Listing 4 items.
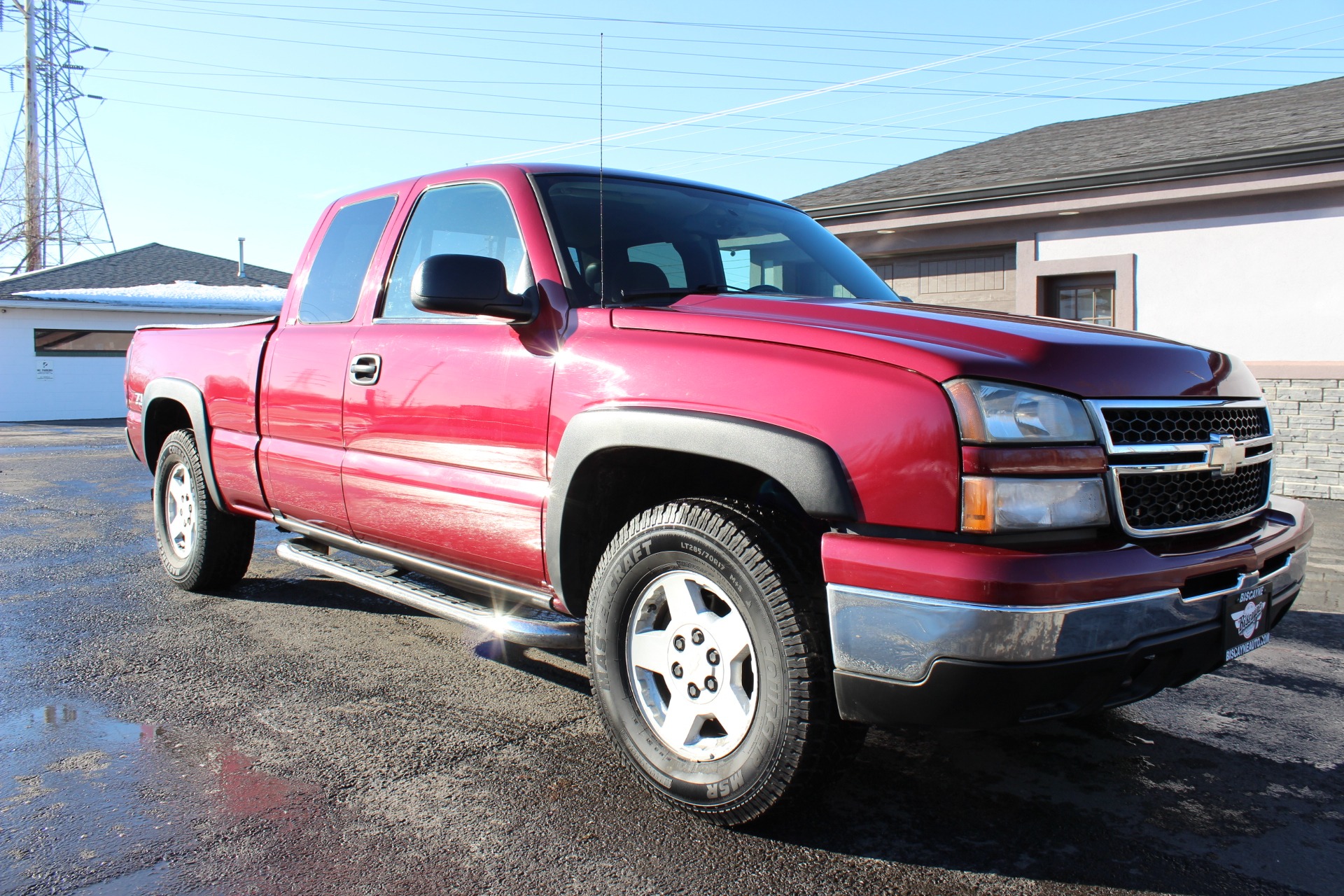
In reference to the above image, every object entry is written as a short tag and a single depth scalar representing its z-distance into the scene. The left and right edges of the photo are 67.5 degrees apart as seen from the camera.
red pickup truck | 2.30
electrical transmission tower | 48.16
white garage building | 26.02
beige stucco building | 9.80
